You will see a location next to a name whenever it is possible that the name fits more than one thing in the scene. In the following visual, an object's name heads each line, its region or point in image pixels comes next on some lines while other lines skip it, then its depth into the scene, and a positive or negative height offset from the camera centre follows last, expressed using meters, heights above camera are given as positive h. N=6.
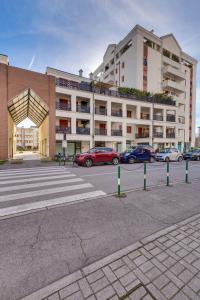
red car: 11.00 -0.85
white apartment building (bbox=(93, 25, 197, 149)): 26.93 +18.67
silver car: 15.45 -0.86
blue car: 13.44 -0.82
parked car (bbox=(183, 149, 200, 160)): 17.47 -0.93
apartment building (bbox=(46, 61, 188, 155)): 17.22 +4.85
